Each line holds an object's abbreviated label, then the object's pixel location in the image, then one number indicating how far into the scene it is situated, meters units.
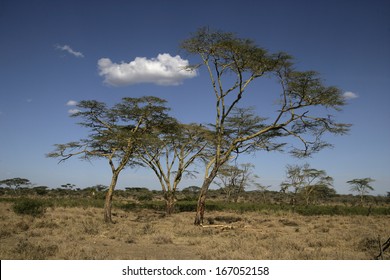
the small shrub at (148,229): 13.53
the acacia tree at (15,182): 51.09
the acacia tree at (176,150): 22.12
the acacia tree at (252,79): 14.77
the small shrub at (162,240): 11.42
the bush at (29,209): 18.83
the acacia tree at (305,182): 37.97
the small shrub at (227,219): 19.59
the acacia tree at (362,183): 41.43
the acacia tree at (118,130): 16.28
